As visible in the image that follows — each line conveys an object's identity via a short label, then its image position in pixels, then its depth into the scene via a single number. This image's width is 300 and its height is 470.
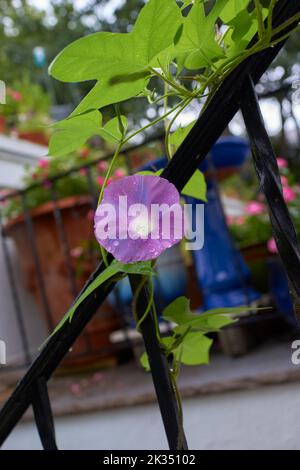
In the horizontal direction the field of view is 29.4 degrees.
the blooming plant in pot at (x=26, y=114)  3.20
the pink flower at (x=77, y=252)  2.26
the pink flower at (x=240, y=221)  2.72
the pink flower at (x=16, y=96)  3.23
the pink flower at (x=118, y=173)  2.37
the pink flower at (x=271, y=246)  2.02
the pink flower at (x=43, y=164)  2.58
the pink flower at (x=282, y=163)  2.45
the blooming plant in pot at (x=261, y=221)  2.08
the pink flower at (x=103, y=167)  2.59
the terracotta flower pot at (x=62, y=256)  2.30
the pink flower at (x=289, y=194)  2.09
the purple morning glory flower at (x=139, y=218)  0.37
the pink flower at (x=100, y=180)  2.36
